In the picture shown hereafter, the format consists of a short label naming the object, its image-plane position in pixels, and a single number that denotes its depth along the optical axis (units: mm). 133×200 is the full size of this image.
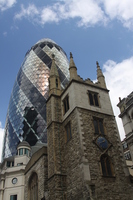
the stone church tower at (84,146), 15000
